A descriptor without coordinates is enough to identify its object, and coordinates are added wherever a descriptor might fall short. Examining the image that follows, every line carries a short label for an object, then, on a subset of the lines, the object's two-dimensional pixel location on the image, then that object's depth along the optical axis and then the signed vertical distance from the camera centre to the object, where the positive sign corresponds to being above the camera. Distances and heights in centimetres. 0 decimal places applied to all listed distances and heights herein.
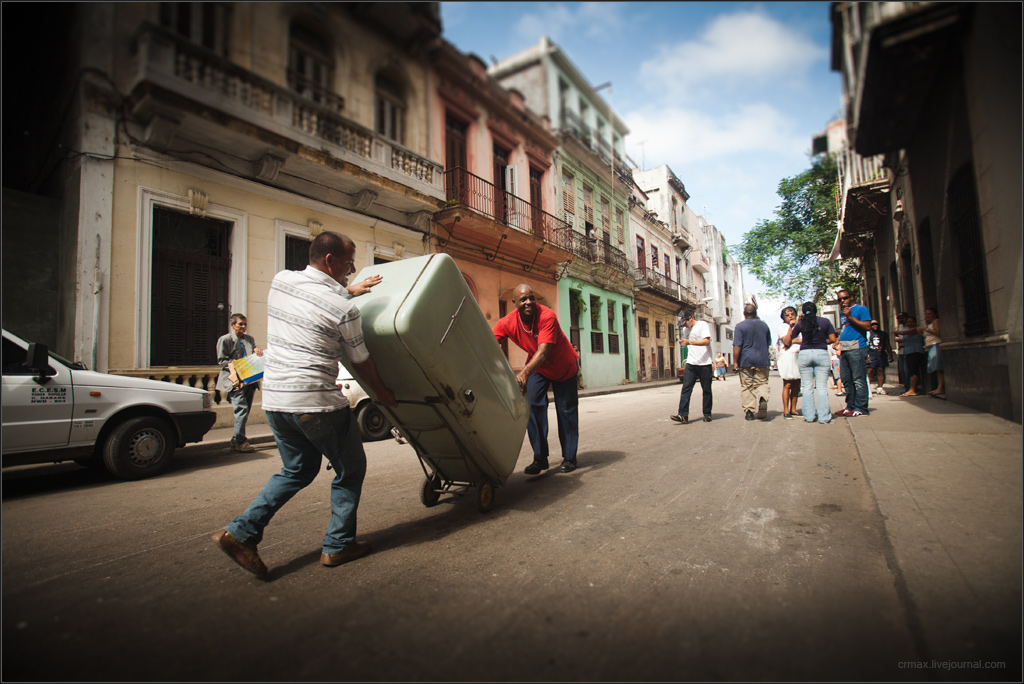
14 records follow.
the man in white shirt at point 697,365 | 688 -1
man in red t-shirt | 395 +1
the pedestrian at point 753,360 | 676 +4
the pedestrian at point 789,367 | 688 -7
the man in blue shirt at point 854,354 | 641 +8
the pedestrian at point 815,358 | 604 +4
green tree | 1683 +497
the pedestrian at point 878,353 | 944 +13
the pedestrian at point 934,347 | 710 +17
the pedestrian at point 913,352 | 811 +11
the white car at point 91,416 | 396 -31
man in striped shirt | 223 -10
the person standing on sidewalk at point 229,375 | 613 +6
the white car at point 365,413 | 678 -56
